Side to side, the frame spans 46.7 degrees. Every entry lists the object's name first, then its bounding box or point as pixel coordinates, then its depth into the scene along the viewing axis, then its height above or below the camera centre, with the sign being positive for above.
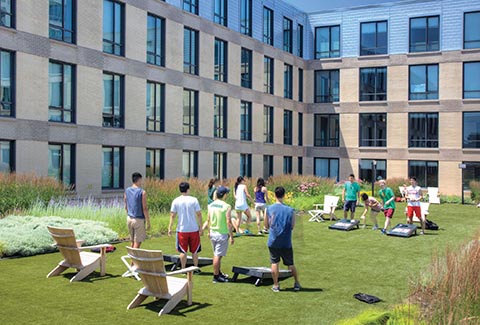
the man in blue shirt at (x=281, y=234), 10.59 -1.40
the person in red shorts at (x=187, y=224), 11.38 -1.33
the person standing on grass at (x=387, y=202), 20.14 -1.50
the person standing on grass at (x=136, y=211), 12.88 -1.20
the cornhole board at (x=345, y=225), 20.95 -2.45
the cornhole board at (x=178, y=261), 12.55 -2.36
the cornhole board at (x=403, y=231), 19.20 -2.44
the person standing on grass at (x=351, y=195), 22.51 -1.39
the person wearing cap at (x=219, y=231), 11.55 -1.50
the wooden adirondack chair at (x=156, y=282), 9.27 -2.11
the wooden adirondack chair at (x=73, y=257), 11.47 -2.09
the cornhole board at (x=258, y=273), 11.33 -2.33
